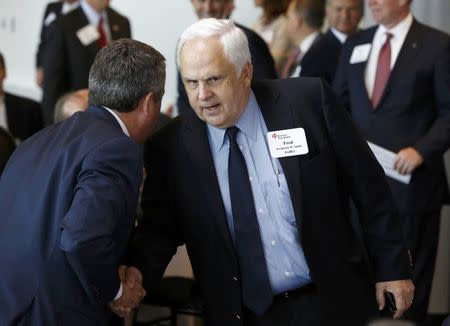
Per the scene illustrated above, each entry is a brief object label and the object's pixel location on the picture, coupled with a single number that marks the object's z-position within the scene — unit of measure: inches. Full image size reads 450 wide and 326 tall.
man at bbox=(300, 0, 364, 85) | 386.6
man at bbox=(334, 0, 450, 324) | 332.8
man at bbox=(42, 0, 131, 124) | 465.2
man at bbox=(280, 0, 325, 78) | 442.6
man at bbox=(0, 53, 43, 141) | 442.6
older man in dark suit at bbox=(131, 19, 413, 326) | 198.4
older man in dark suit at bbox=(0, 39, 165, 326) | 172.5
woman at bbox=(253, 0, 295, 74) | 455.0
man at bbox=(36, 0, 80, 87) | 511.3
